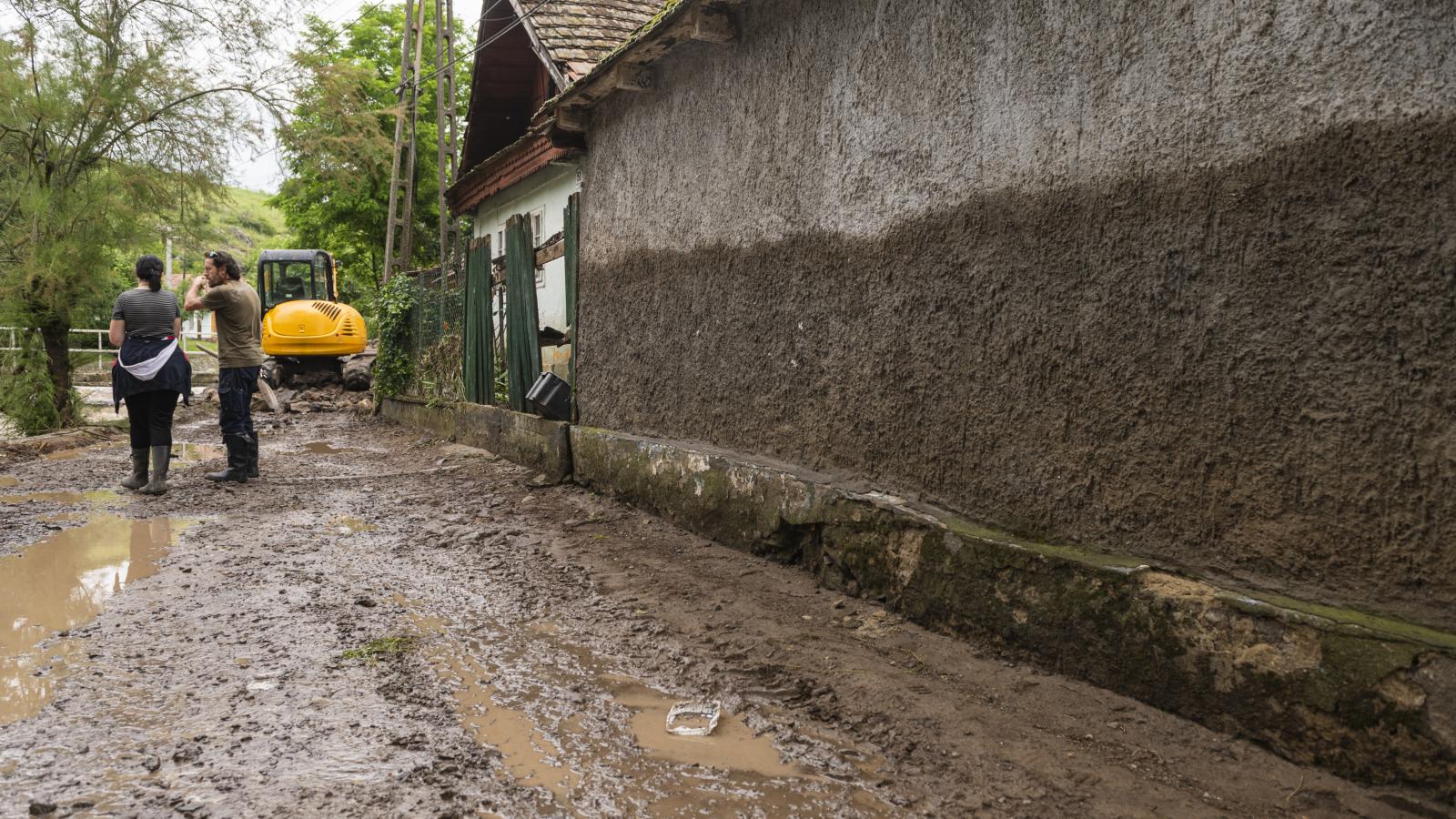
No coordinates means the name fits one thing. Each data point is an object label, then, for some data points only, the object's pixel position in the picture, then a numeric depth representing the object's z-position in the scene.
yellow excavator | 17.53
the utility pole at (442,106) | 16.20
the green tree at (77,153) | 11.05
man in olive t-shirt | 7.77
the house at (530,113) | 10.32
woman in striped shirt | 7.23
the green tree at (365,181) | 16.77
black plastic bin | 8.06
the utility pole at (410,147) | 17.27
